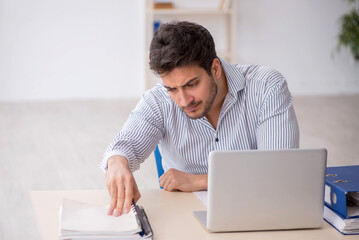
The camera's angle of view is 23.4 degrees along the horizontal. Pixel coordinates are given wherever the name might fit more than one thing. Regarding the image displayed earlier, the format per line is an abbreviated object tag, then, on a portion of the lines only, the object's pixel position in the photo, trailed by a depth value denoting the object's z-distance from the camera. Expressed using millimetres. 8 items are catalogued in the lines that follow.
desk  2314
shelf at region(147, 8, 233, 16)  8908
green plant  8938
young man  2686
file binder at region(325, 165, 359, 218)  2364
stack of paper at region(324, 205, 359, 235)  2342
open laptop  2259
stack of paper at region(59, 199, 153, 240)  2246
